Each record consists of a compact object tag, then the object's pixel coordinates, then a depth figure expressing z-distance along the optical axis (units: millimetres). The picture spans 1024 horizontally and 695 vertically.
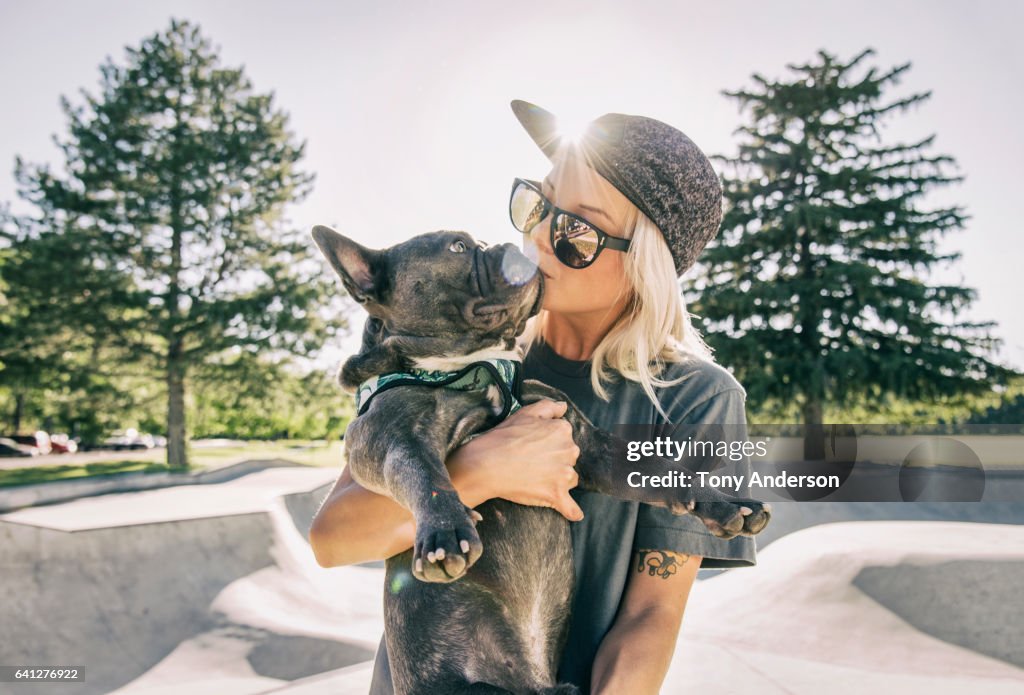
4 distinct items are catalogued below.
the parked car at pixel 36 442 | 42228
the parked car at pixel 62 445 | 43250
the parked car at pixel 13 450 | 37531
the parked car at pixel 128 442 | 49594
